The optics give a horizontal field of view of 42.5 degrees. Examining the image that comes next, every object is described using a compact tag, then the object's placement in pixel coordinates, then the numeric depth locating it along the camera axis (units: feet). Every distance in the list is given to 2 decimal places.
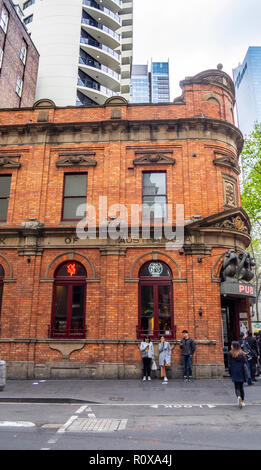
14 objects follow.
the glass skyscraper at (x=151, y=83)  590.55
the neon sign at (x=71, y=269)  46.11
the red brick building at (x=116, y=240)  42.86
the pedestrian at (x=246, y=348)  40.24
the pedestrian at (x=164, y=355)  40.45
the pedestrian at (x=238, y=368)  27.71
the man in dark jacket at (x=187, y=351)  39.34
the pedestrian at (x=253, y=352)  40.78
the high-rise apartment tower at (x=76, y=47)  119.85
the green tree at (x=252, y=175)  76.28
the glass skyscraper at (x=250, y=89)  581.53
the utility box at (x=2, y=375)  34.14
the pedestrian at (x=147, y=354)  39.93
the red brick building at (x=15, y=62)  78.13
